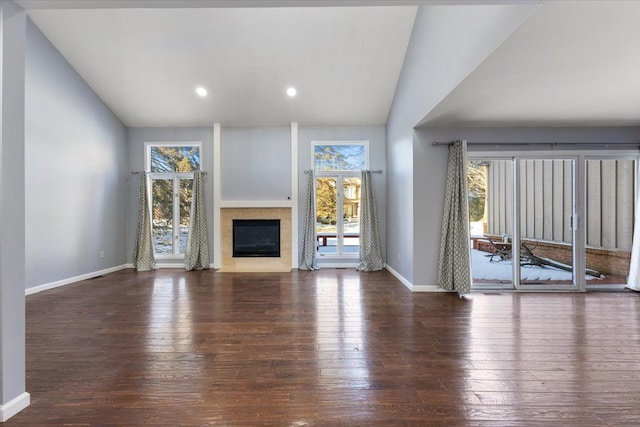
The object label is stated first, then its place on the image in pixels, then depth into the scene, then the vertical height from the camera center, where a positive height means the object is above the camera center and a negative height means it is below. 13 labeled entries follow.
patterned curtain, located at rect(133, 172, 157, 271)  6.86 -0.46
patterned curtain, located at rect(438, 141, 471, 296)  4.73 -0.16
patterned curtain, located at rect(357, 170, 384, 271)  6.67 -0.36
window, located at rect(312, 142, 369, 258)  7.11 +0.44
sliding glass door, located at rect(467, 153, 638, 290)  5.00 -0.03
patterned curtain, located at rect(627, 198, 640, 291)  4.86 -0.73
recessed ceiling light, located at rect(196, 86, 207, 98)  6.17 +2.36
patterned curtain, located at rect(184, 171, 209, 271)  6.85 -0.34
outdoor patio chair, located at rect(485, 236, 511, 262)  5.38 -0.65
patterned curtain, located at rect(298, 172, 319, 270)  6.84 -0.46
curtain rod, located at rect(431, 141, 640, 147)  4.90 +1.05
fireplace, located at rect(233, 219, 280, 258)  6.97 -0.42
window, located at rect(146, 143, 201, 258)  7.19 +0.53
